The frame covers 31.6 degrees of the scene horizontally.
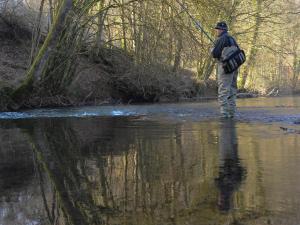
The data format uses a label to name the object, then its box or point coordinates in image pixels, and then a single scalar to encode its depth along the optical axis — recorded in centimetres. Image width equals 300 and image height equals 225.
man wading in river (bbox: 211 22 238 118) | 1261
